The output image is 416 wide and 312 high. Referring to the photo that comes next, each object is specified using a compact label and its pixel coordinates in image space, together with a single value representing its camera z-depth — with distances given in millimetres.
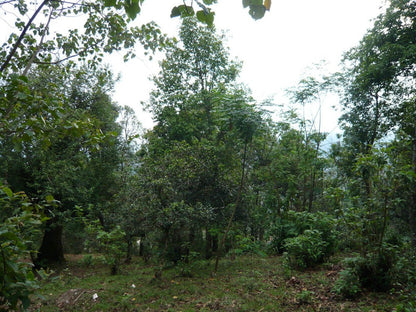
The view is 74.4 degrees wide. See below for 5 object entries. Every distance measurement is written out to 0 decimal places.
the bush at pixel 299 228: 6645
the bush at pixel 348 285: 4309
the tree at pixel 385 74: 8039
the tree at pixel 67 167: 9477
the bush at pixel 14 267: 1509
